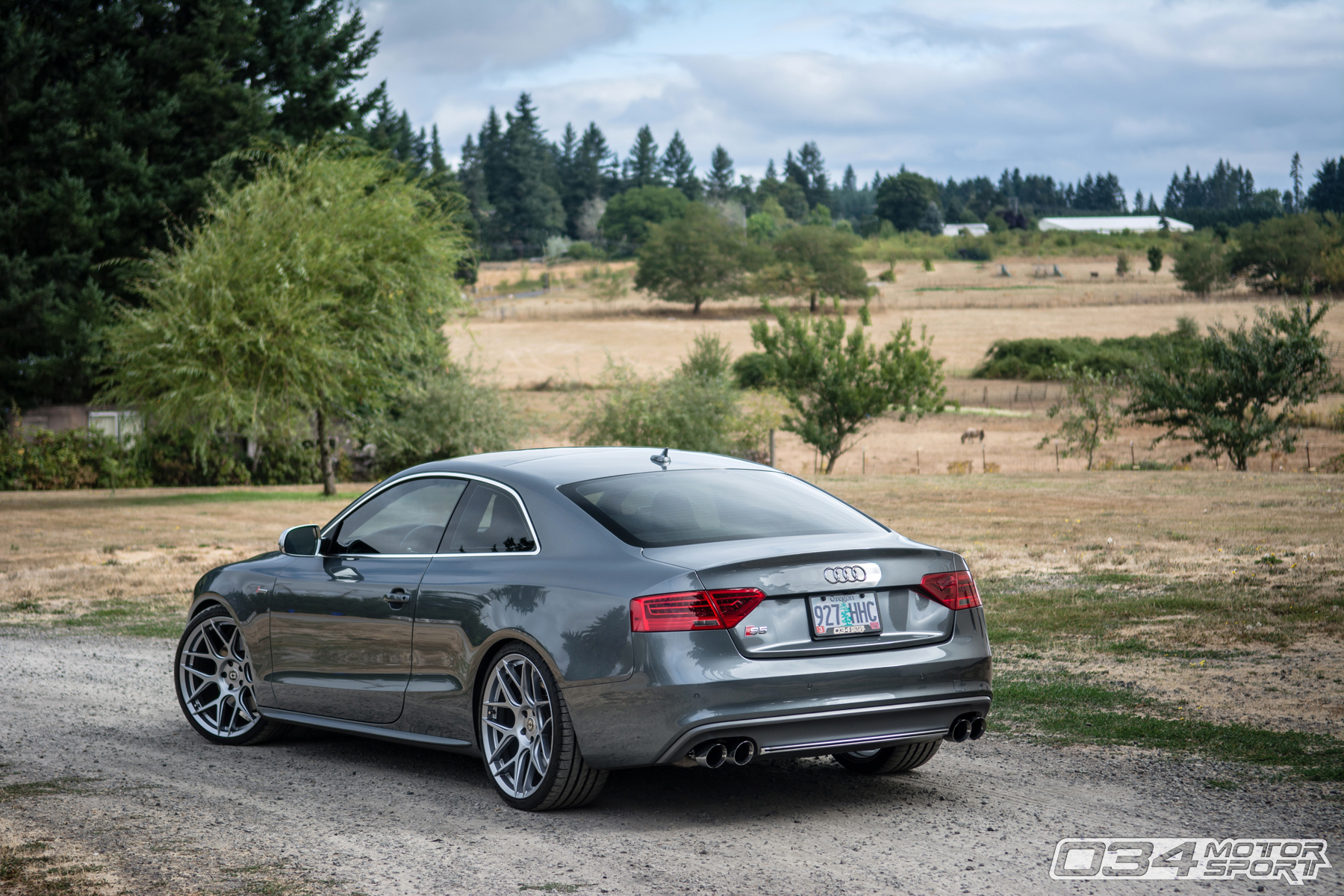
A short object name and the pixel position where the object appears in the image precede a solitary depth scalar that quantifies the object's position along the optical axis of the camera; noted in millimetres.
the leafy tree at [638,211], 176250
